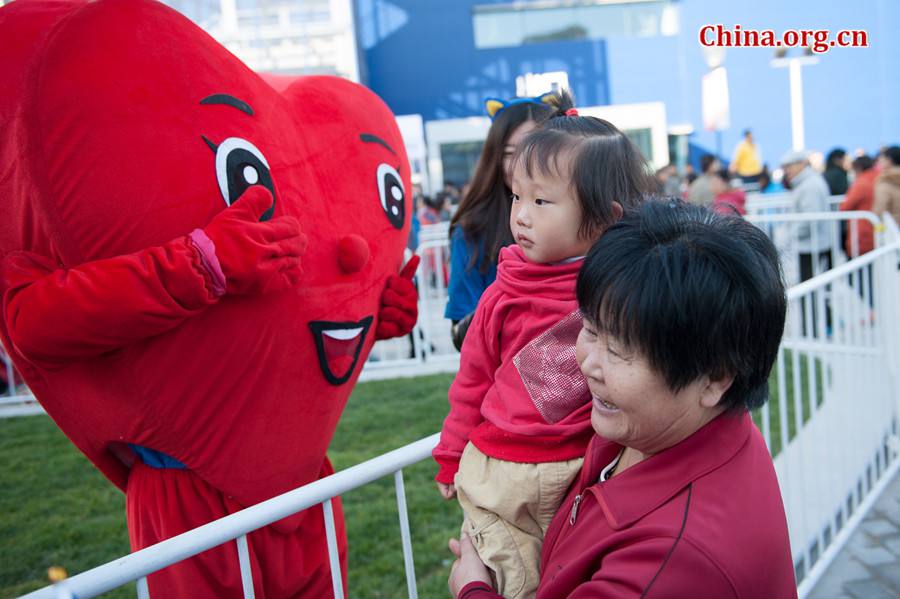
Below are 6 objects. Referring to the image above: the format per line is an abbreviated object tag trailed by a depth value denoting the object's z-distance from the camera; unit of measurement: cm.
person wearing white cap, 751
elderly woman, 106
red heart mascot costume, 173
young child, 143
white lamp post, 1675
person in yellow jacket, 1501
